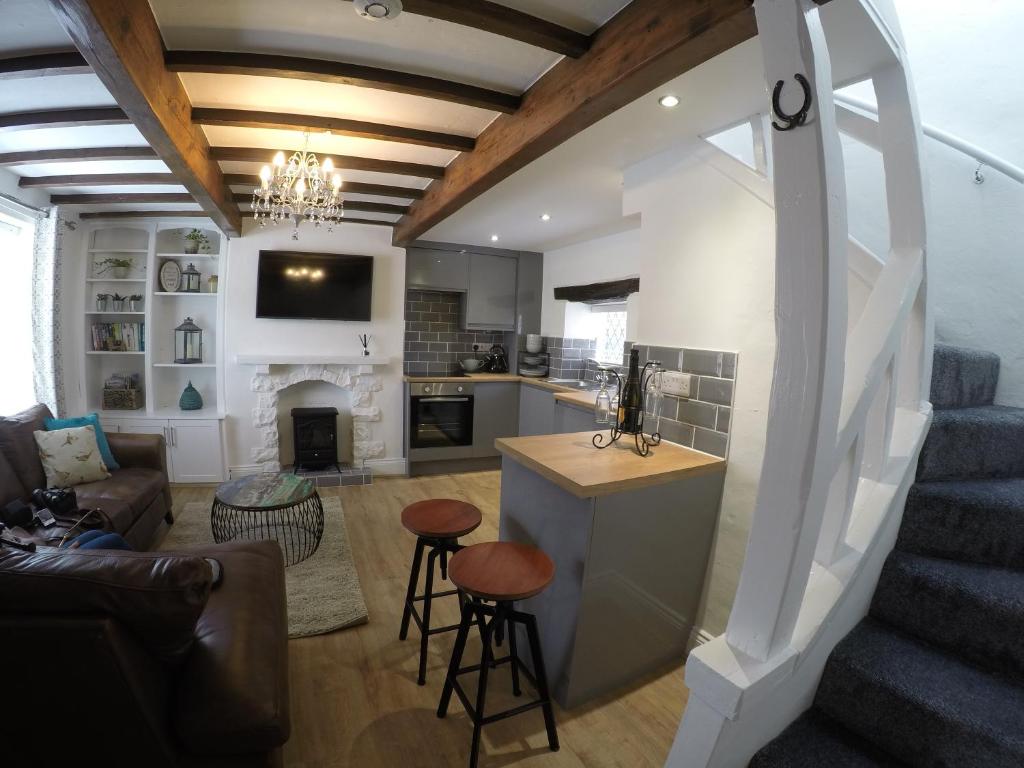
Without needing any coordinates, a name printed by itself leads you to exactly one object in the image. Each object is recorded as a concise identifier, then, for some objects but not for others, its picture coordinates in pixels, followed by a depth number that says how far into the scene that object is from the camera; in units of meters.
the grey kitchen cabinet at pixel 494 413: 4.59
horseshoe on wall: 0.72
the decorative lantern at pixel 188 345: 4.29
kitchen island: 1.66
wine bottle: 2.15
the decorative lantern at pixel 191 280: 4.17
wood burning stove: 4.21
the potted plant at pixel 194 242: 4.22
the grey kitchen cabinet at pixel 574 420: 3.03
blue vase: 4.16
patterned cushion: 2.63
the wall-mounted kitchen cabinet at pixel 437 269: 4.53
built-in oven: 4.43
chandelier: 2.21
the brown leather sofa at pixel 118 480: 2.43
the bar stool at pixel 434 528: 1.84
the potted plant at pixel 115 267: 4.06
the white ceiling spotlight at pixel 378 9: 1.24
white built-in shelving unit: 3.99
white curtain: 3.45
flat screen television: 4.09
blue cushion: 2.78
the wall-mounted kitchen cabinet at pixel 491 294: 4.75
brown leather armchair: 0.94
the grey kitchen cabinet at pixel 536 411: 4.12
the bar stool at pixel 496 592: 1.44
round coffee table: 2.51
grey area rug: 2.24
